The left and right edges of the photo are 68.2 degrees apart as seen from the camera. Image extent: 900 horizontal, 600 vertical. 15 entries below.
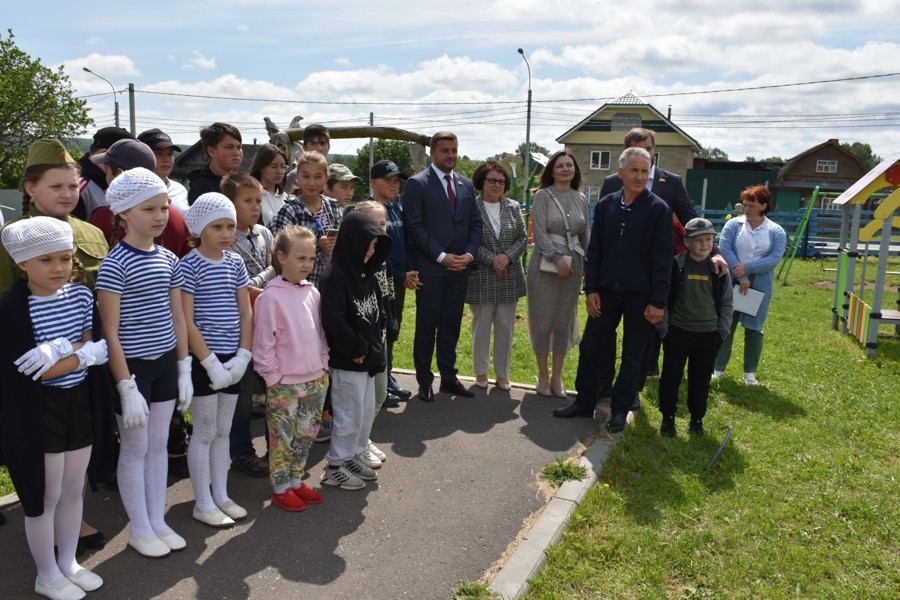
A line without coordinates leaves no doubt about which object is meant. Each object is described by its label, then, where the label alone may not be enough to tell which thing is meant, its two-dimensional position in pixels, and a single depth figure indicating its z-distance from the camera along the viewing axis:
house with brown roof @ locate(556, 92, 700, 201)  46.22
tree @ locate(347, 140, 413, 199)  52.41
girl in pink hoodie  3.92
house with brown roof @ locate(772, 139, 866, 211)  46.78
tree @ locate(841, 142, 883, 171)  84.24
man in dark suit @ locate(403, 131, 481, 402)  5.96
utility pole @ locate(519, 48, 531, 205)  24.46
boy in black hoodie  4.08
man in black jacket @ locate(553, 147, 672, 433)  5.17
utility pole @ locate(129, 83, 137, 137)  29.73
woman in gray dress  6.07
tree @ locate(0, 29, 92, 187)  31.06
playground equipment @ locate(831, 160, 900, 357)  8.48
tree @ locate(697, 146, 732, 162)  102.88
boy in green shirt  5.31
